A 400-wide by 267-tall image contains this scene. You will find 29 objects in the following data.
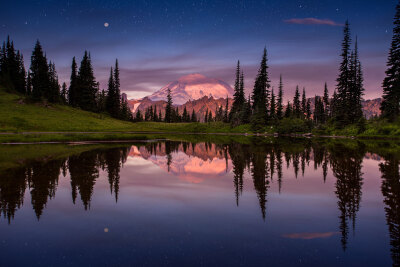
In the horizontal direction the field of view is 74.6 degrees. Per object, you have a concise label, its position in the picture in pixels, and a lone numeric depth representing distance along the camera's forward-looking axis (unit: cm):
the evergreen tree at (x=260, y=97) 7600
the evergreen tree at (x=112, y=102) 9750
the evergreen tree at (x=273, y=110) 7962
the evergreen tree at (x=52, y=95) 7731
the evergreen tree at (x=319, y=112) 12369
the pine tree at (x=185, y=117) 16362
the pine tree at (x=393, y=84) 5222
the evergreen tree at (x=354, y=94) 6475
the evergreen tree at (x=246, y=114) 8469
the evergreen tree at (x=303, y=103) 12428
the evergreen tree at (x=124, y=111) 10231
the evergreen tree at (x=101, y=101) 10070
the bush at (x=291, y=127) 7414
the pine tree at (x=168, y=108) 12538
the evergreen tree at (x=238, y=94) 9715
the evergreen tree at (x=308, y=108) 12988
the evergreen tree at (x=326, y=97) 11934
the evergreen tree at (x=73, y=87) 9238
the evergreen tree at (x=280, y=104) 9242
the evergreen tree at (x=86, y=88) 9081
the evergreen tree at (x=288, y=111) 10156
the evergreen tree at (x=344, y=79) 6388
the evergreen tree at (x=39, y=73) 7256
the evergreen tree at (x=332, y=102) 10512
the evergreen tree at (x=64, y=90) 12789
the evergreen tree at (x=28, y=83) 10432
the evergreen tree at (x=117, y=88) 9937
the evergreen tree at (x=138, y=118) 12382
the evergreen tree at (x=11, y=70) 8675
